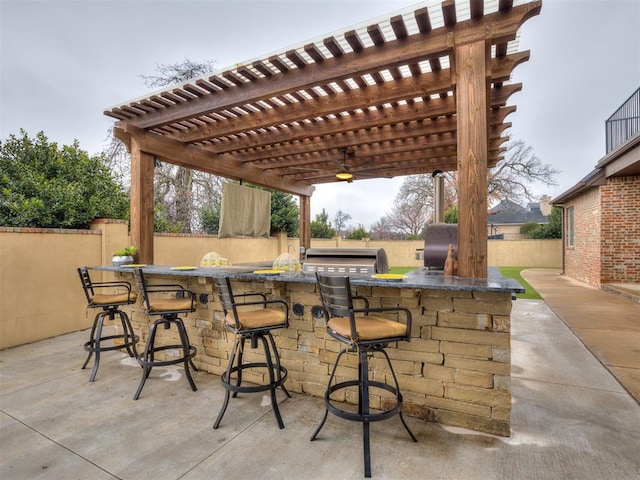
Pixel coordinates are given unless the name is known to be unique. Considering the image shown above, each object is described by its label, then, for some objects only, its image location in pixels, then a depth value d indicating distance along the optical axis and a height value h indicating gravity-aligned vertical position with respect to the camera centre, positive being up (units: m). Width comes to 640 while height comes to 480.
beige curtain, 6.09 +0.55
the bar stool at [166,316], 2.87 -0.72
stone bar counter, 2.15 -0.81
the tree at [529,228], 16.36 +0.50
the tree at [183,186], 10.15 +1.72
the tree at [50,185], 4.77 +0.86
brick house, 7.29 +0.66
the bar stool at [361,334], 1.87 -0.58
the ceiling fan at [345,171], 5.69 +1.33
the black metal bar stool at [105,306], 3.25 -0.68
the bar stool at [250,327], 2.33 -0.65
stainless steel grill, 3.03 -0.22
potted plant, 3.88 -0.21
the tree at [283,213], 10.43 +0.84
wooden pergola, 2.47 +1.55
